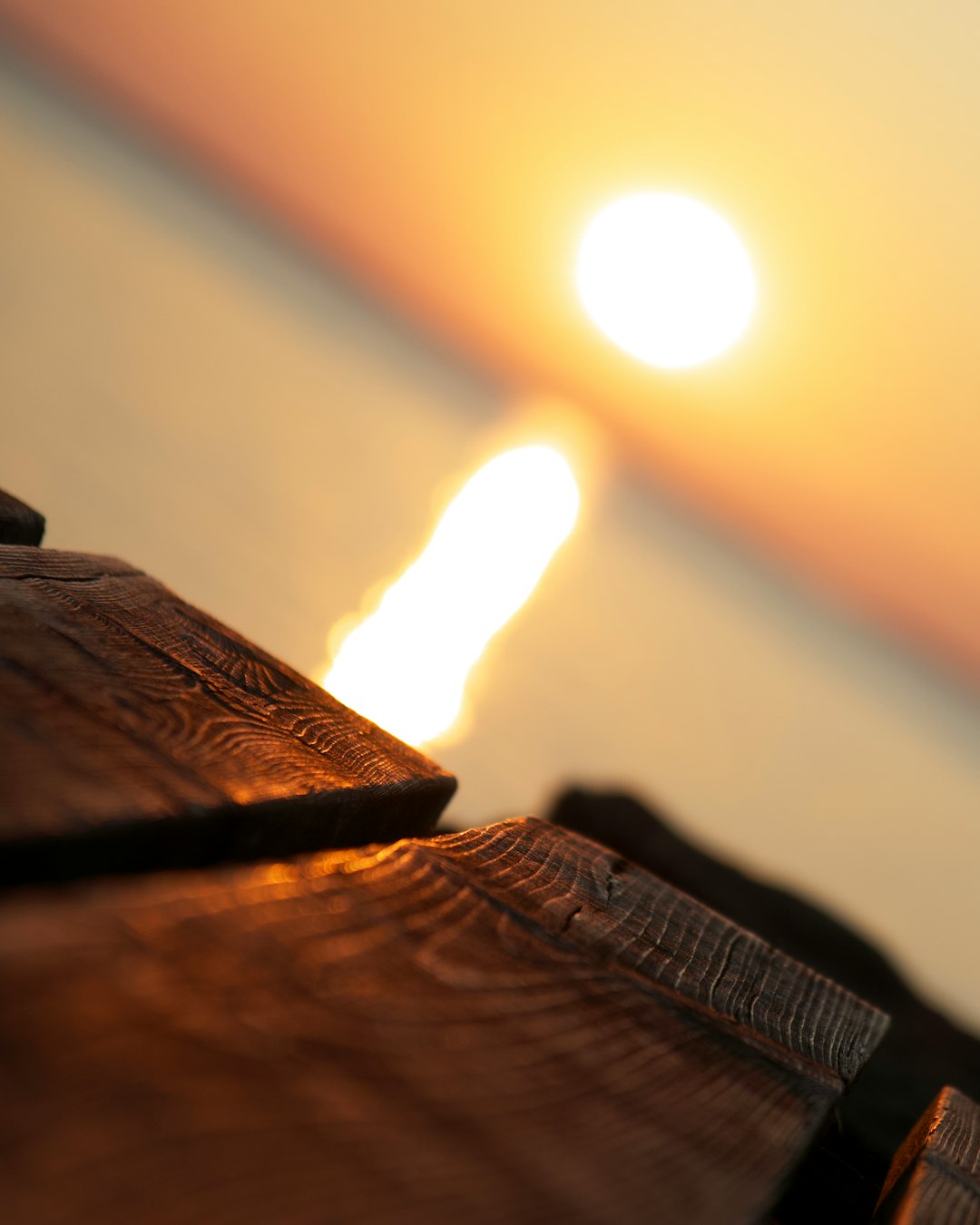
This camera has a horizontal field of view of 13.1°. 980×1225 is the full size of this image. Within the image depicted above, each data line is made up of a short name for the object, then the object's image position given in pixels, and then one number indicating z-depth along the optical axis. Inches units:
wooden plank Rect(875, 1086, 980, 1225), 43.4
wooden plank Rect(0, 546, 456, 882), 41.5
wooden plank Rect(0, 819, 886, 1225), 33.0
